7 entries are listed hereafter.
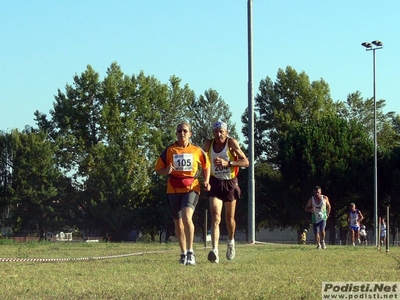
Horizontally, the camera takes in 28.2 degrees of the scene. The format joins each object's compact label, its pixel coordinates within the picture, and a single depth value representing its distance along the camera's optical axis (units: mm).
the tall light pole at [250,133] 26936
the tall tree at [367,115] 85688
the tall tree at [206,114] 89750
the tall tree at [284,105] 78938
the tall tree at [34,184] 76250
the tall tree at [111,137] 75688
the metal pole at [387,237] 17766
